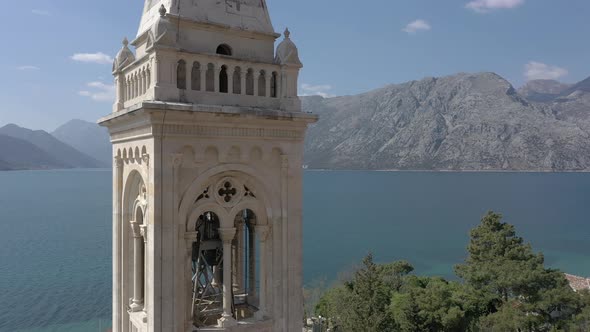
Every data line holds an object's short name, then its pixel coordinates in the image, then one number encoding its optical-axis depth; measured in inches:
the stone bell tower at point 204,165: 323.3
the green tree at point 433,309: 1224.8
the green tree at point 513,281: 1188.5
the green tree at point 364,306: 1147.3
